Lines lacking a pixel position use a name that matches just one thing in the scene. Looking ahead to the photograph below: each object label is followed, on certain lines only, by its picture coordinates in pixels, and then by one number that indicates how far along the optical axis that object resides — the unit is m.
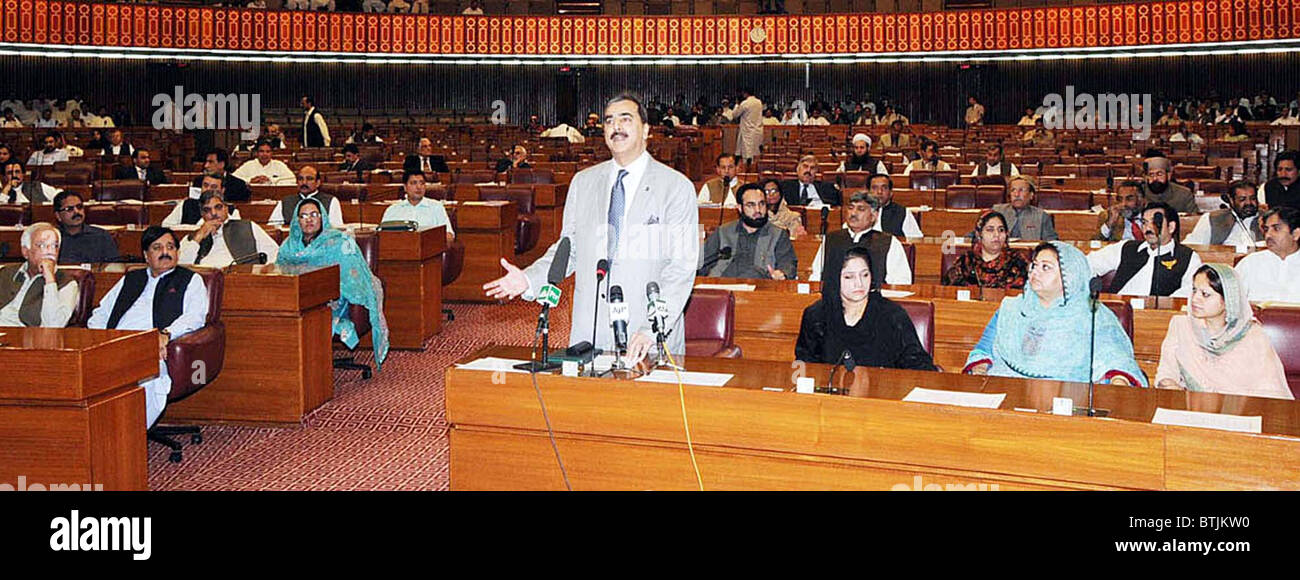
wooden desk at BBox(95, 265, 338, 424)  6.00
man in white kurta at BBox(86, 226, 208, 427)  5.49
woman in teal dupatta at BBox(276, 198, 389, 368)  6.80
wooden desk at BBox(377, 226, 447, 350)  7.82
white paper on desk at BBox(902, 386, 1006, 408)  3.26
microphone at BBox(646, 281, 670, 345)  3.38
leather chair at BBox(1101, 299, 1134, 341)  4.76
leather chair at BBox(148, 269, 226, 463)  5.25
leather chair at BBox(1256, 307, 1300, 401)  4.60
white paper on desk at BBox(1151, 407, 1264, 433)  2.99
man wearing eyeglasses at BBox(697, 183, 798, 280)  6.79
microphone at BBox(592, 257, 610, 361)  3.32
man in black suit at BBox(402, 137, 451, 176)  13.83
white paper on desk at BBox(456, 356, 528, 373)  3.67
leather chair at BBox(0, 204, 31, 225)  8.69
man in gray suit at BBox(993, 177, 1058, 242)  8.03
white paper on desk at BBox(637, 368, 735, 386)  3.51
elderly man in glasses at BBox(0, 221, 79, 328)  5.32
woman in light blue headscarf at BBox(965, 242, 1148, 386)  4.27
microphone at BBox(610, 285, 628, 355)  3.30
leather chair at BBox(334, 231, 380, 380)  6.89
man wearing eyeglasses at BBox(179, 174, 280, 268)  7.20
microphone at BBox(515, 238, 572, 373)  3.30
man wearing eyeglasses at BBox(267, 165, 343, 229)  8.77
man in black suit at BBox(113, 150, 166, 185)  12.41
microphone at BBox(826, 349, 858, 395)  3.40
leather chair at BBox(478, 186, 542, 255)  10.44
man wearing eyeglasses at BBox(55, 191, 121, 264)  7.01
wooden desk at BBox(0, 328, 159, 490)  4.10
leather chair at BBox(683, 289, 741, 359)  5.06
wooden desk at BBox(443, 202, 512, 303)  9.40
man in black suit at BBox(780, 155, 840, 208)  10.08
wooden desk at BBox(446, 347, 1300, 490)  2.97
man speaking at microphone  3.79
